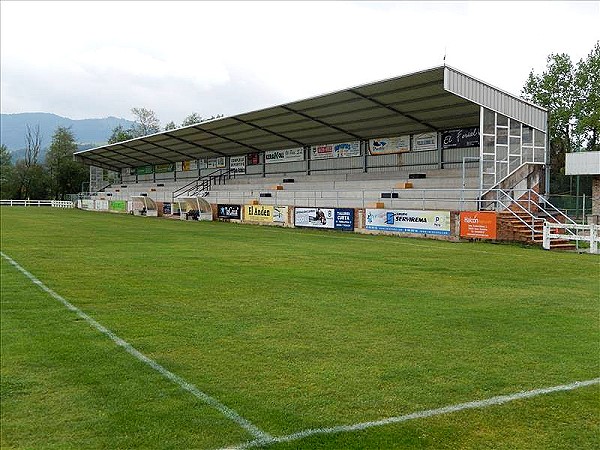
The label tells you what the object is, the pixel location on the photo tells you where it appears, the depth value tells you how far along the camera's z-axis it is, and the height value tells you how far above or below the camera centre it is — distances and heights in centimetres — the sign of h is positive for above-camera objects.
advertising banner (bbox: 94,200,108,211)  7412 +113
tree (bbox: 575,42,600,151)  5831 +1177
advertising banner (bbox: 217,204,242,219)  4656 +21
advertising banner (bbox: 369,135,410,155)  4291 +512
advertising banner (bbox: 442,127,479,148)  3753 +495
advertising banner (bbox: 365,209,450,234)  2853 -37
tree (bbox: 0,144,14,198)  10162 +711
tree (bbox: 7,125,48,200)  10225 +536
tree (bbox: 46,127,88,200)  10281 +744
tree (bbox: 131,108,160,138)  12988 +2028
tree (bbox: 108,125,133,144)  10890 +1492
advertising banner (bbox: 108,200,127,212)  6889 +104
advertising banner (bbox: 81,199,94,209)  7821 +136
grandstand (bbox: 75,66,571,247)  2983 +448
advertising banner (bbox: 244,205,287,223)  4022 +5
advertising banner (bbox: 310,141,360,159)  4758 +531
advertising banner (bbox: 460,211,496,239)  2642 -48
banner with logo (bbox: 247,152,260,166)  5878 +551
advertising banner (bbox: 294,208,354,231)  3462 -26
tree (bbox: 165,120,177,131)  12931 +1956
